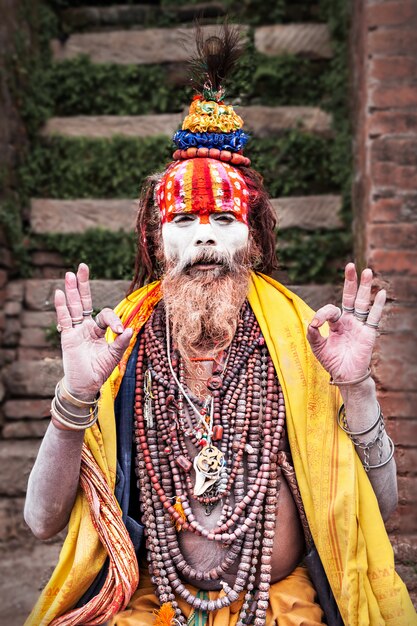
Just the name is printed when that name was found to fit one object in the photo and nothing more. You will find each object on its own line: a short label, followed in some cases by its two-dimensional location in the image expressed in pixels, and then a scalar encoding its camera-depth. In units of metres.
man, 2.13
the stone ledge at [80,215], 4.36
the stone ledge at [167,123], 4.31
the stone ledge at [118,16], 4.77
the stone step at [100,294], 3.91
